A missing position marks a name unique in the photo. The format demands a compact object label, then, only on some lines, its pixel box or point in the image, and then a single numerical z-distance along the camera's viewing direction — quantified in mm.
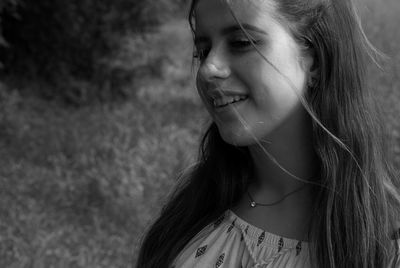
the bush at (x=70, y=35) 6906
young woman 1889
